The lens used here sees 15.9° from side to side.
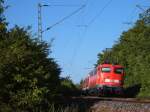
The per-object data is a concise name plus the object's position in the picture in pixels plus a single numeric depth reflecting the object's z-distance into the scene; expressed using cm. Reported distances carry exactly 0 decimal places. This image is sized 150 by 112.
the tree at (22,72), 2212
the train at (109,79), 4969
